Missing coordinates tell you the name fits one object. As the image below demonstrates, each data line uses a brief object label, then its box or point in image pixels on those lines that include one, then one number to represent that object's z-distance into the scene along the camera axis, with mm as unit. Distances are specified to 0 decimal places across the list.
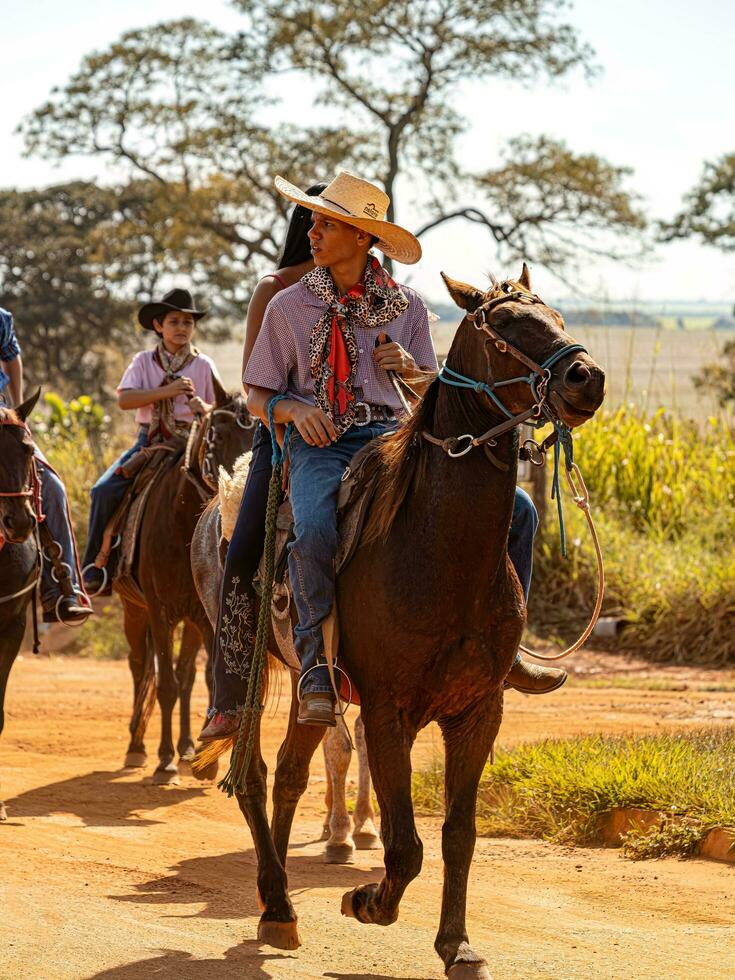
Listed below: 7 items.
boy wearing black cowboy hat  21388
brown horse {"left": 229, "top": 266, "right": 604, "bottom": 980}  10108
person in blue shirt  18090
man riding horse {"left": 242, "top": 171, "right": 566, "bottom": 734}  11410
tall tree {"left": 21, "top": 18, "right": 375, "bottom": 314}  59016
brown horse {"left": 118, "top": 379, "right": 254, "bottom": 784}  18521
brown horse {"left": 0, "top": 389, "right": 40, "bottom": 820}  16441
